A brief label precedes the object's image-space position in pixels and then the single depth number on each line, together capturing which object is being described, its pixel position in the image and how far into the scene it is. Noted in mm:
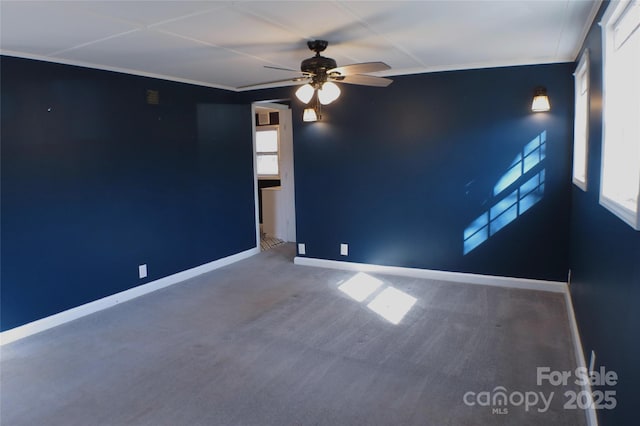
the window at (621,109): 1768
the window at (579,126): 3454
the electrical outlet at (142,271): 4344
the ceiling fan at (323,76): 3027
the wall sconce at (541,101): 3938
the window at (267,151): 7840
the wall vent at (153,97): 4367
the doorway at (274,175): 6590
